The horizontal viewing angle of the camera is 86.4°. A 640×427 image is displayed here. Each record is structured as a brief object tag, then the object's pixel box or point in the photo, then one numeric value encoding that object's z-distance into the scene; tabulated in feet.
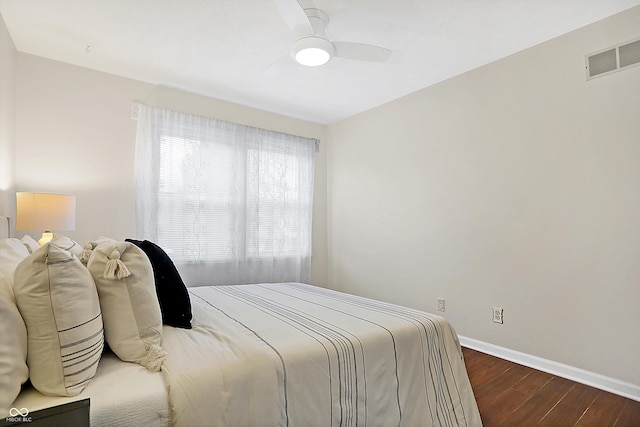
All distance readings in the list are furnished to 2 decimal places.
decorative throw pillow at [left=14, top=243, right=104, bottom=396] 3.13
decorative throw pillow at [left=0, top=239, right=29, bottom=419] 2.79
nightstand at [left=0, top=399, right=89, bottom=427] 2.17
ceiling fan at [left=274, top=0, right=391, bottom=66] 6.69
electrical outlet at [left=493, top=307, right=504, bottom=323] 9.22
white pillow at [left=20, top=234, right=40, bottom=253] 5.66
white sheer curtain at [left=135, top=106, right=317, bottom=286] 10.78
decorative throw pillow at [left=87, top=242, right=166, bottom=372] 3.88
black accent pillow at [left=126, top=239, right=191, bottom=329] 5.14
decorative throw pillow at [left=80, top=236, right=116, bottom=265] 4.68
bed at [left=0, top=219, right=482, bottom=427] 3.42
